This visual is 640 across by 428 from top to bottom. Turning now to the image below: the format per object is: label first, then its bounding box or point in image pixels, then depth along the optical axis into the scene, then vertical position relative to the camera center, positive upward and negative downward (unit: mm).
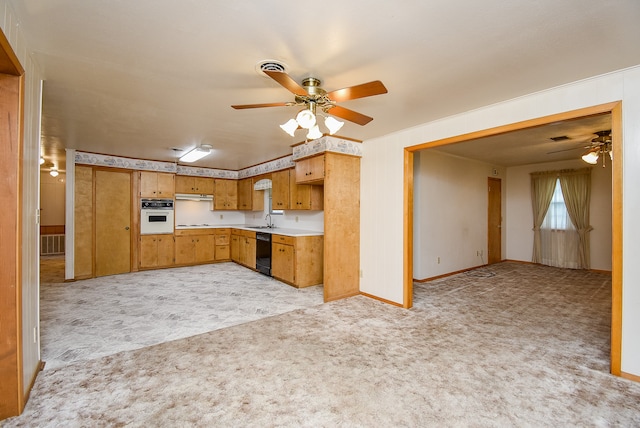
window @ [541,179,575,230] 6250 -53
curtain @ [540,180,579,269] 6152 -545
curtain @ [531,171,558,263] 6418 +349
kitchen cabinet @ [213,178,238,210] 7195 +465
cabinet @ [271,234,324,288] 4727 -830
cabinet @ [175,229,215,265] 6426 -798
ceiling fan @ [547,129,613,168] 4120 +1033
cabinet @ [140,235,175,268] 5988 -839
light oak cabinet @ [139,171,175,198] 5996 +607
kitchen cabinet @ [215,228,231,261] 6934 -798
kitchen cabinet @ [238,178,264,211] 6840 +372
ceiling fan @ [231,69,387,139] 1872 +841
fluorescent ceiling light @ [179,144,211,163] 4844 +1086
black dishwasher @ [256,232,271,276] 5492 -813
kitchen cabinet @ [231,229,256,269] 6098 -808
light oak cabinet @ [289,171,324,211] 5133 +307
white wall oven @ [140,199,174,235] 6000 -86
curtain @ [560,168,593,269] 5938 +168
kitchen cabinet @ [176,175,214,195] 6621 +665
